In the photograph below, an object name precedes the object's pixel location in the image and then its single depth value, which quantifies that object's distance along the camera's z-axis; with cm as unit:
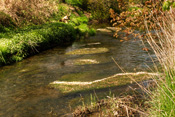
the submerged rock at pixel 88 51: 1128
